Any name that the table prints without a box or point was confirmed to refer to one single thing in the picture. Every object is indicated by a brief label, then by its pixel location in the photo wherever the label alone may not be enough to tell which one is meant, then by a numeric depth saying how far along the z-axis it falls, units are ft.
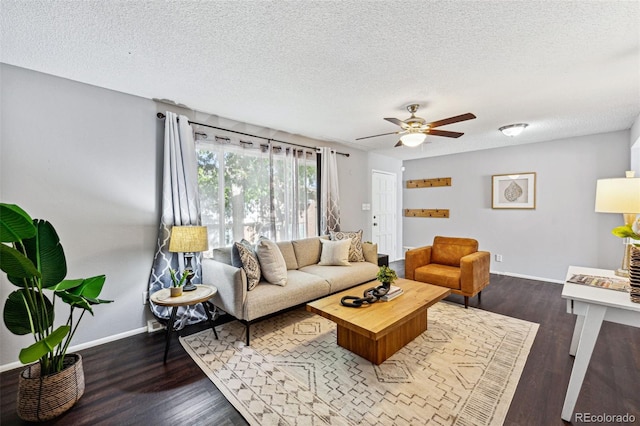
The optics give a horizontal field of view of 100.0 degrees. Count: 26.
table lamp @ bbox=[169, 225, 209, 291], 8.60
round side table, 7.52
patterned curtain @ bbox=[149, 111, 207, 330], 9.29
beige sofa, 8.41
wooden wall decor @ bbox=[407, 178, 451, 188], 18.88
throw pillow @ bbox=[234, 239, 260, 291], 9.06
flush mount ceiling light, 11.91
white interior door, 19.11
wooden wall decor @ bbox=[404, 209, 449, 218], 19.02
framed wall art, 15.51
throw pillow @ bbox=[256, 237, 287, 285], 9.71
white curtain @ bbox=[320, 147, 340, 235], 14.75
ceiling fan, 9.46
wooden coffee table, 6.67
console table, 5.02
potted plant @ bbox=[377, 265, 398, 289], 8.49
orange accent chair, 10.73
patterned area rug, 5.57
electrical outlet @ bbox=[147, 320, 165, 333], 9.22
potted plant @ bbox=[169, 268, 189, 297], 7.93
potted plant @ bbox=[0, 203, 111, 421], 5.00
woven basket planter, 5.33
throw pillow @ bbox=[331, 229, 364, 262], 13.04
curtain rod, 9.37
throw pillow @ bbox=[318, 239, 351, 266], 12.31
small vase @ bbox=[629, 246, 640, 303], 5.00
